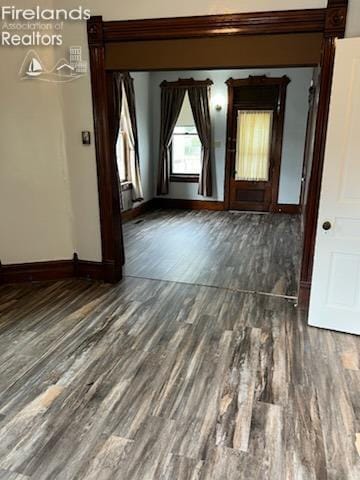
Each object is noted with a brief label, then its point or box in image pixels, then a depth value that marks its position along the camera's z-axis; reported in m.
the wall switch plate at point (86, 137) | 3.68
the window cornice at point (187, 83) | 7.35
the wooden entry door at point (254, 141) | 7.17
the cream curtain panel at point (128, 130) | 6.08
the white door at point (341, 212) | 2.61
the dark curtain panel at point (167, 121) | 7.58
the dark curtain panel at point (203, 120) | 7.43
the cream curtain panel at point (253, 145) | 7.36
